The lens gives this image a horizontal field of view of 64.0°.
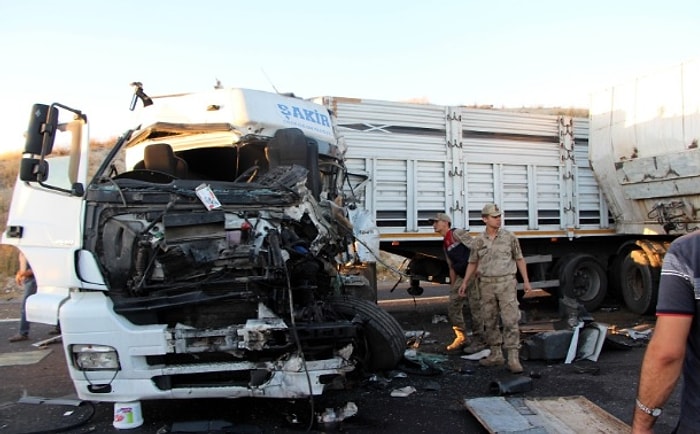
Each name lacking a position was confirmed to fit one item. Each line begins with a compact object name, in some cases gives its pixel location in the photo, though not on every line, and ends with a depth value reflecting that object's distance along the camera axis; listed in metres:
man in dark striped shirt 1.74
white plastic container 3.67
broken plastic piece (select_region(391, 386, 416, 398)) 4.67
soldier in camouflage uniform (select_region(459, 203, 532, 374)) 5.60
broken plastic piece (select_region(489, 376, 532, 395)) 4.68
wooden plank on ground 3.72
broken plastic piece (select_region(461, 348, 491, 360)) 6.07
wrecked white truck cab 3.52
